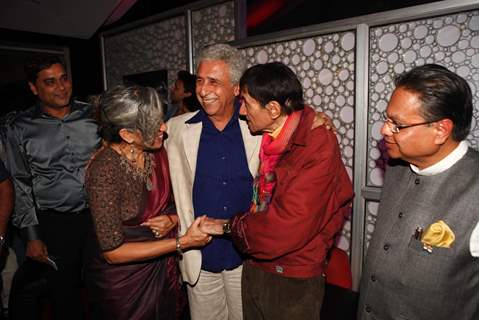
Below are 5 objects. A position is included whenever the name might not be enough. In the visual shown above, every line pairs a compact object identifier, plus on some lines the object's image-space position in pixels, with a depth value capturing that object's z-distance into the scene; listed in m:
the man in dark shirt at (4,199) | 2.30
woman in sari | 1.58
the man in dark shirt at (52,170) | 2.55
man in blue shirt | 2.00
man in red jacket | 1.45
